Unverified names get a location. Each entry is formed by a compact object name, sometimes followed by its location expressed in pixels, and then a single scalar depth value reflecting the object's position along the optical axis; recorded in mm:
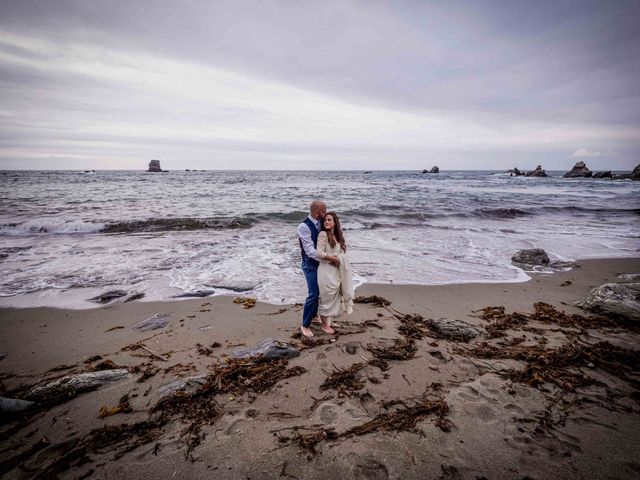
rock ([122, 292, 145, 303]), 6257
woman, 4523
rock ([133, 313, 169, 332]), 5059
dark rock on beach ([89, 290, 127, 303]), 6238
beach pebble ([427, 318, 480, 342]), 4528
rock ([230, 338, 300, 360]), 4039
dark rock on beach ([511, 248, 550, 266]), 8797
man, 4512
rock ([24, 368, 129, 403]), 3189
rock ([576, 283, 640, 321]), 4960
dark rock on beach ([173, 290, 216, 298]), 6476
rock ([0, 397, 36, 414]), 2960
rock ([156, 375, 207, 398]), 3314
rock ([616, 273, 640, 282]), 7104
